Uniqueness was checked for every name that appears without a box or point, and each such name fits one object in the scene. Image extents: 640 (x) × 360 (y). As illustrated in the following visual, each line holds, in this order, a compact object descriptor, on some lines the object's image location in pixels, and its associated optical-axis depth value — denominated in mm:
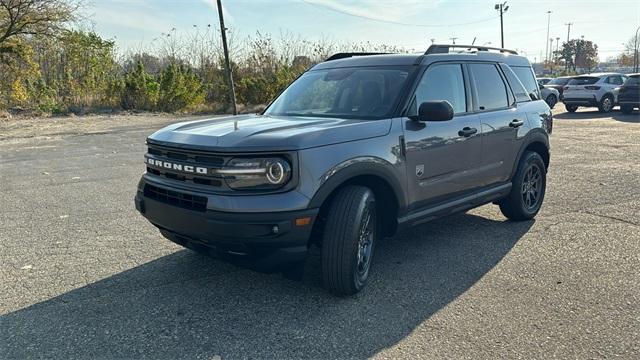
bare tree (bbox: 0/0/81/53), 19750
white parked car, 20875
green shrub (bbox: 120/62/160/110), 23000
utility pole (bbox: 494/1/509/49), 49128
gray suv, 3018
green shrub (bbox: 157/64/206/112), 23203
